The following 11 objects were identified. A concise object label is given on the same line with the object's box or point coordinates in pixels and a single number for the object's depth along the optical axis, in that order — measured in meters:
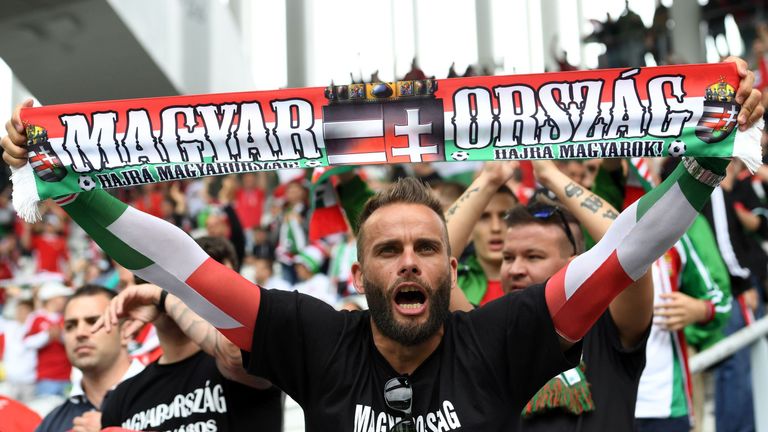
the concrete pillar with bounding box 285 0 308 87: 21.75
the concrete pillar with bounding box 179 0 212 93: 14.02
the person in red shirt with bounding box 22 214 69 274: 14.66
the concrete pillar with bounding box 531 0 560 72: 25.00
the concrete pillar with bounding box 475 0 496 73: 22.97
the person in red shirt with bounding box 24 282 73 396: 9.62
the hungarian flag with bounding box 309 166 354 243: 4.56
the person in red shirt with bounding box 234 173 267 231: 13.91
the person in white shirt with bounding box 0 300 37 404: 9.70
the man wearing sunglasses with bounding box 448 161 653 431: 3.43
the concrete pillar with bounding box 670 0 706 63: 17.72
